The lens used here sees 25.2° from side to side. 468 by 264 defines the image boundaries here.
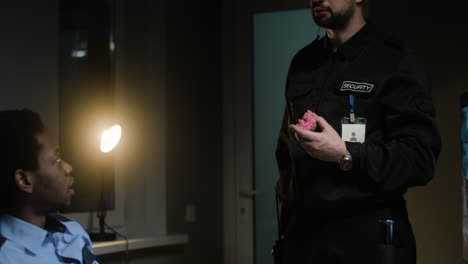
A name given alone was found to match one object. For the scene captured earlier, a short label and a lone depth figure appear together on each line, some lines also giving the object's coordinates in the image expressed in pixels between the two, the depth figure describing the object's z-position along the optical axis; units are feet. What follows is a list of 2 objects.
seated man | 10.80
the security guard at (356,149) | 11.26
